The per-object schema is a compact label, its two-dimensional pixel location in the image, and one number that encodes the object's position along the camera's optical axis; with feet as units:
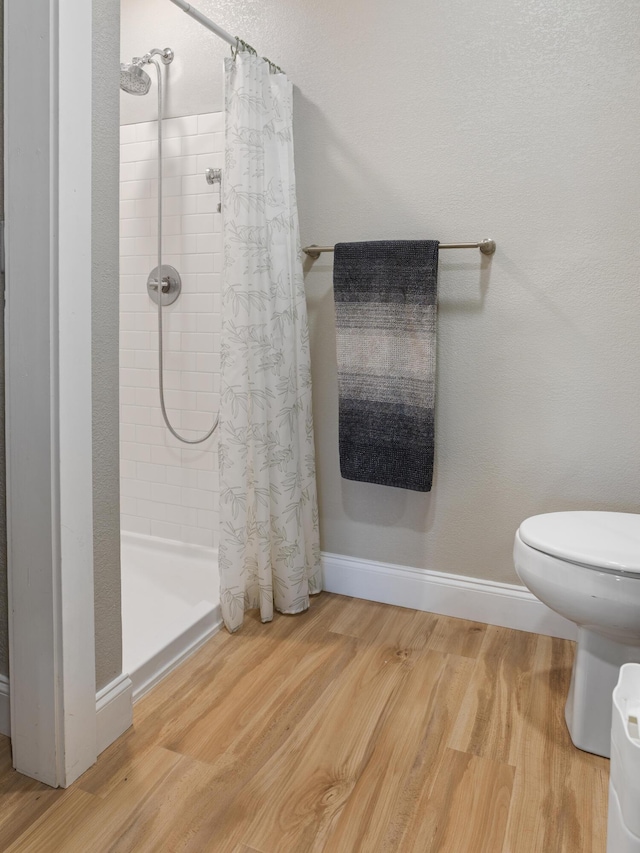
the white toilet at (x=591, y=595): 4.34
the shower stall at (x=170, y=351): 7.57
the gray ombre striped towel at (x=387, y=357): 6.37
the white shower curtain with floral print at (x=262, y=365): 6.08
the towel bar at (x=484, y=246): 6.17
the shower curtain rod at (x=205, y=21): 5.44
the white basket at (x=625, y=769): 2.35
